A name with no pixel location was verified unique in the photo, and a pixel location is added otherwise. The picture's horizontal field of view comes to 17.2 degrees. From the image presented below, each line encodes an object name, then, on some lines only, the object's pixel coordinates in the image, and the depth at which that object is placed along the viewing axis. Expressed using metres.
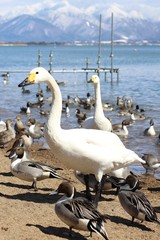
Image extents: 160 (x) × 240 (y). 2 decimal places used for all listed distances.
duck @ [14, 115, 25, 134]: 20.31
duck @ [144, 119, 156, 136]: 21.03
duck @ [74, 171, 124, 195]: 10.45
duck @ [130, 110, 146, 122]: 25.83
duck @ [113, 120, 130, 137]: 20.56
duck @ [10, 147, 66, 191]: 10.59
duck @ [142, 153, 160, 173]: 13.98
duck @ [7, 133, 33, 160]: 11.80
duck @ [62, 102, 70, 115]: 28.43
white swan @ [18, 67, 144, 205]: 8.80
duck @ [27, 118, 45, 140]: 19.11
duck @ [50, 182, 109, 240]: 7.55
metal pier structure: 53.54
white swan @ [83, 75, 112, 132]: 13.69
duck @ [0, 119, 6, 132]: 20.02
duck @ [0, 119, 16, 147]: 17.20
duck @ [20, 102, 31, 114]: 28.21
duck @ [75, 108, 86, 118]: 25.29
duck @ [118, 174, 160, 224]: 8.41
